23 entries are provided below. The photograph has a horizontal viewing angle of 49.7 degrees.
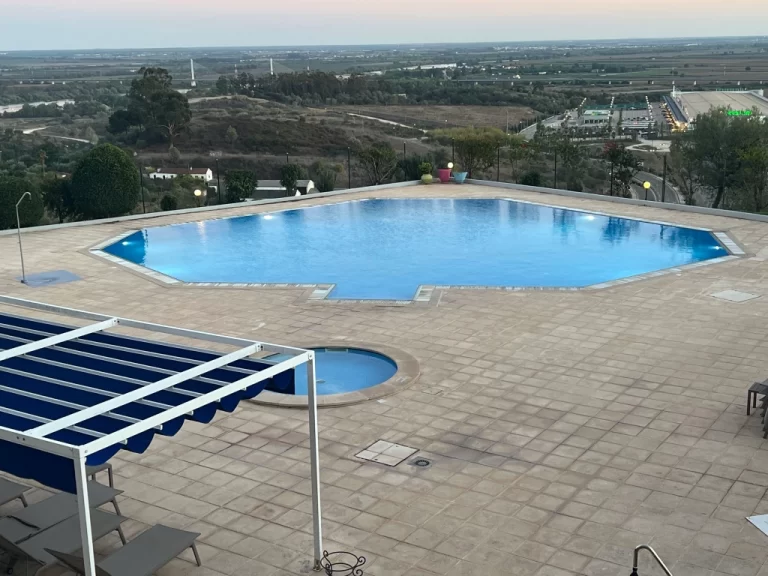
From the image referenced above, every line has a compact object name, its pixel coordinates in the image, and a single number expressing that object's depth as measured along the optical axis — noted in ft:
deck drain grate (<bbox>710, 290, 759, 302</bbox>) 40.75
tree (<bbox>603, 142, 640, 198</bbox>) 76.79
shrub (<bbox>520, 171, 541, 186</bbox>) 79.15
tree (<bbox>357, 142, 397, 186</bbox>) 83.35
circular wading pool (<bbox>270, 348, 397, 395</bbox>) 32.35
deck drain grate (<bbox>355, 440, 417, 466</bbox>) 24.45
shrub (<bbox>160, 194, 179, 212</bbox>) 70.95
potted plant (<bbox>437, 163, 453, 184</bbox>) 80.59
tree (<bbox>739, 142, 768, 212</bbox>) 73.00
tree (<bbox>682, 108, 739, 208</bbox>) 77.71
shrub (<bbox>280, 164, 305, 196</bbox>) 80.74
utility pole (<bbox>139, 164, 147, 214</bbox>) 67.22
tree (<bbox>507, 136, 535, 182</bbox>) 86.17
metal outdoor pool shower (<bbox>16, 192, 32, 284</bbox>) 46.52
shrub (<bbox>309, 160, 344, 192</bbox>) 82.99
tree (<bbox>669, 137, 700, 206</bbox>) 81.30
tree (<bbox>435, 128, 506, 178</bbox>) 82.74
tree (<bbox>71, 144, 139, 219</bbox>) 64.64
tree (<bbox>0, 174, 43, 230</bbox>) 60.75
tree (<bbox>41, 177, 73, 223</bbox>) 66.13
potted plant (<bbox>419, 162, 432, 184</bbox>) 80.18
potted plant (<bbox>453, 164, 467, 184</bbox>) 79.71
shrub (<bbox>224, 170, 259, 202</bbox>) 75.00
